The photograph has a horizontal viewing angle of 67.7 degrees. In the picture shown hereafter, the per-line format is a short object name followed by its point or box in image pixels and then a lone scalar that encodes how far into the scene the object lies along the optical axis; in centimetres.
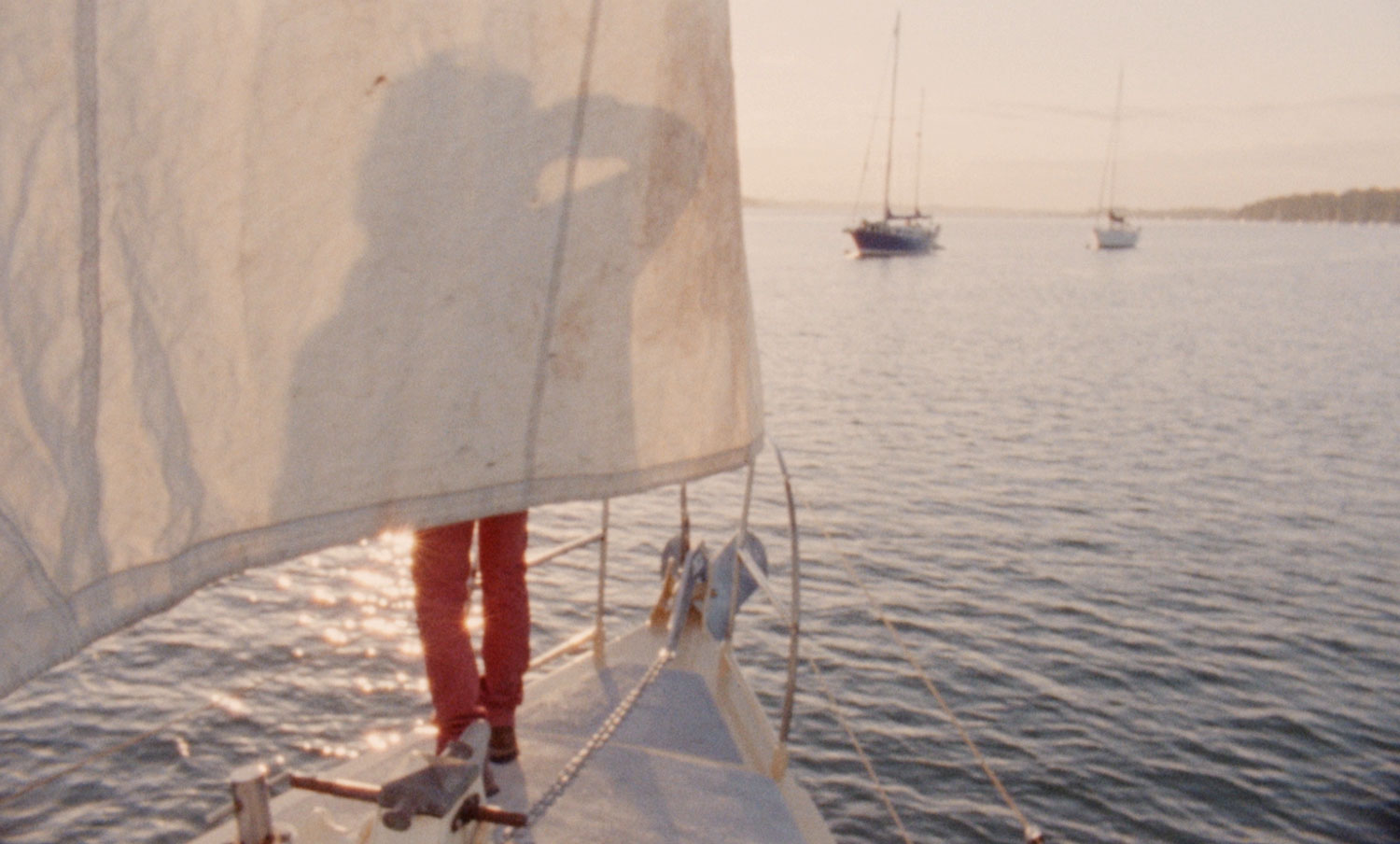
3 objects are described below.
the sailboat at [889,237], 9750
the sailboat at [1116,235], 13300
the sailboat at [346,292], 162
